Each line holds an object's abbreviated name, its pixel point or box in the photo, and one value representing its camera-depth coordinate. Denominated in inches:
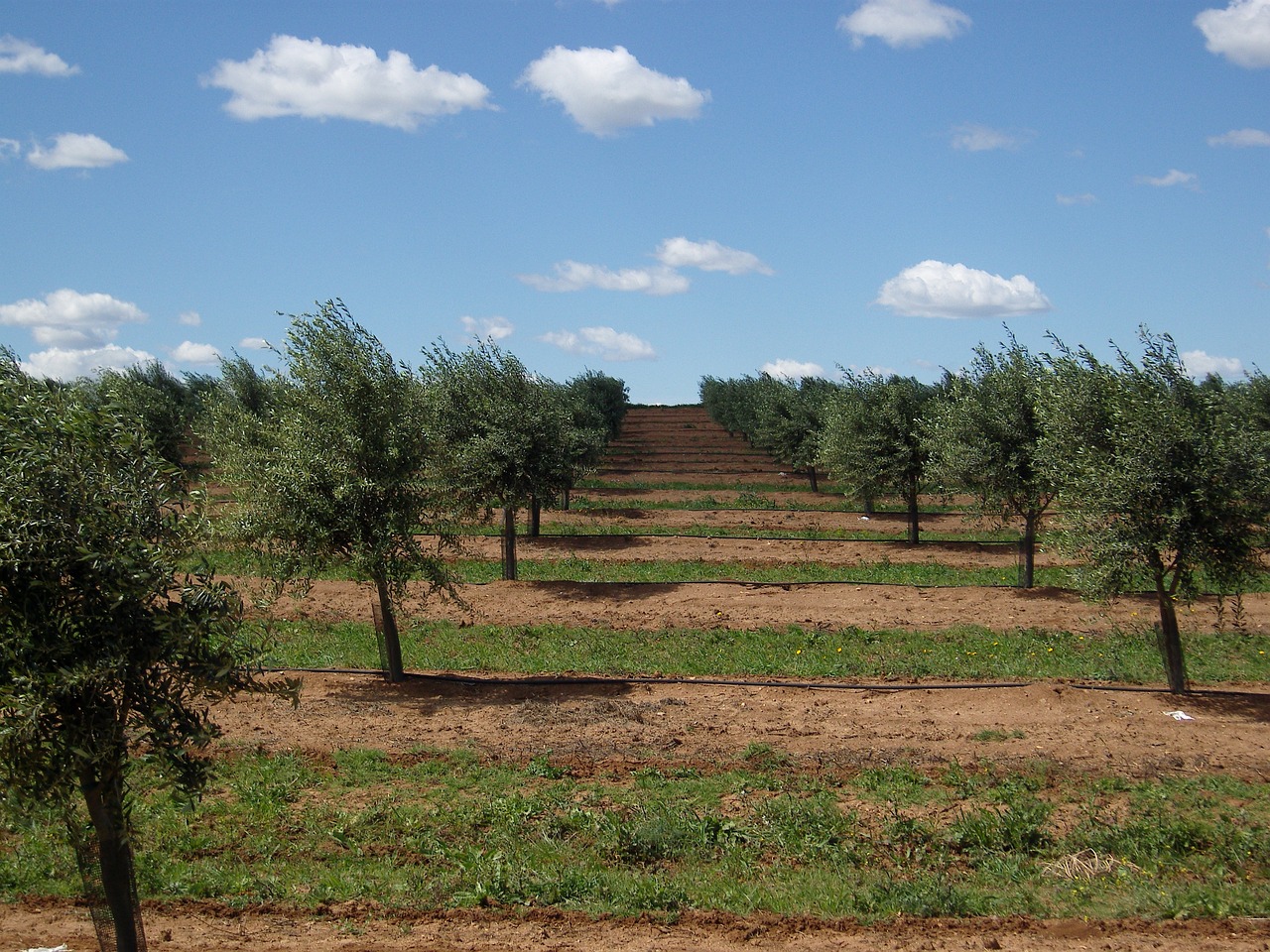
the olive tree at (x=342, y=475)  578.6
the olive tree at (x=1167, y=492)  525.7
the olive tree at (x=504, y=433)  935.0
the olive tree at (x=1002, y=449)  894.4
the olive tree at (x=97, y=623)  226.2
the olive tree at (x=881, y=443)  1233.4
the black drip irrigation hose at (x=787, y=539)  1178.5
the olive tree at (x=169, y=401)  1432.1
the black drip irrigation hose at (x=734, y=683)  569.9
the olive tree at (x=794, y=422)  1776.6
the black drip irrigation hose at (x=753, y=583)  892.6
